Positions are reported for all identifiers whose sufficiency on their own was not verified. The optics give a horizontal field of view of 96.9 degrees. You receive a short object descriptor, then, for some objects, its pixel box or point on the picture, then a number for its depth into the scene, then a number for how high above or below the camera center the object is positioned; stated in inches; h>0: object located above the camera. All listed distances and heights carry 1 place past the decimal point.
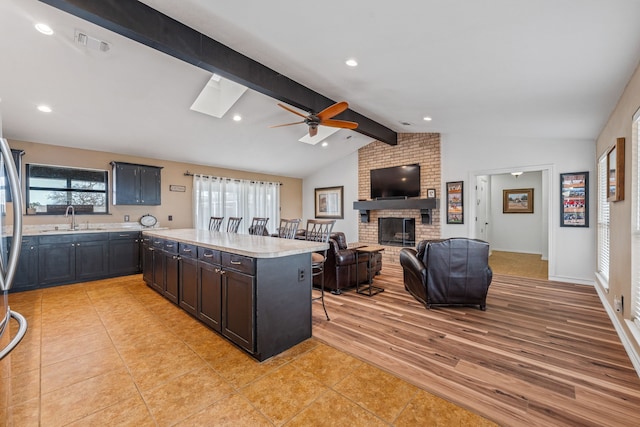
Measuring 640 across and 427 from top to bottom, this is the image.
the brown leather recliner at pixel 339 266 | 165.3 -32.1
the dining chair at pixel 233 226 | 181.8 -9.4
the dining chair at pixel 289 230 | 147.2 -9.2
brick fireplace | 256.2 +42.8
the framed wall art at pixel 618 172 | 106.4 +15.6
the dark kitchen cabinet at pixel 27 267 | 169.5 -33.3
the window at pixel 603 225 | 148.0 -6.7
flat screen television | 266.1 +30.0
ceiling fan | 147.4 +50.7
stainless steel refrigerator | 45.4 -5.7
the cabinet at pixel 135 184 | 216.5 +22.6
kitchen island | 92.0 -27.4
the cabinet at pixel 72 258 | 178.2 -29.8
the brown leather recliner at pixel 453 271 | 135.6 -28.7
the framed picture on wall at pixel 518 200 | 318.7 +14.0
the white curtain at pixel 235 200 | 273.6 +13.5
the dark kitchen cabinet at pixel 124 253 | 203.0 -29.5
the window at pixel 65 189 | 191.9 +16.4
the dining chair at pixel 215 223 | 199.7 -7.8
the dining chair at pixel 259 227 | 172.5 -9.2
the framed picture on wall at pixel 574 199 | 184.4 +8.9
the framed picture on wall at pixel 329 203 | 331.6 +11.9
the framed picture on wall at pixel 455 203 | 239.9 +8.2
